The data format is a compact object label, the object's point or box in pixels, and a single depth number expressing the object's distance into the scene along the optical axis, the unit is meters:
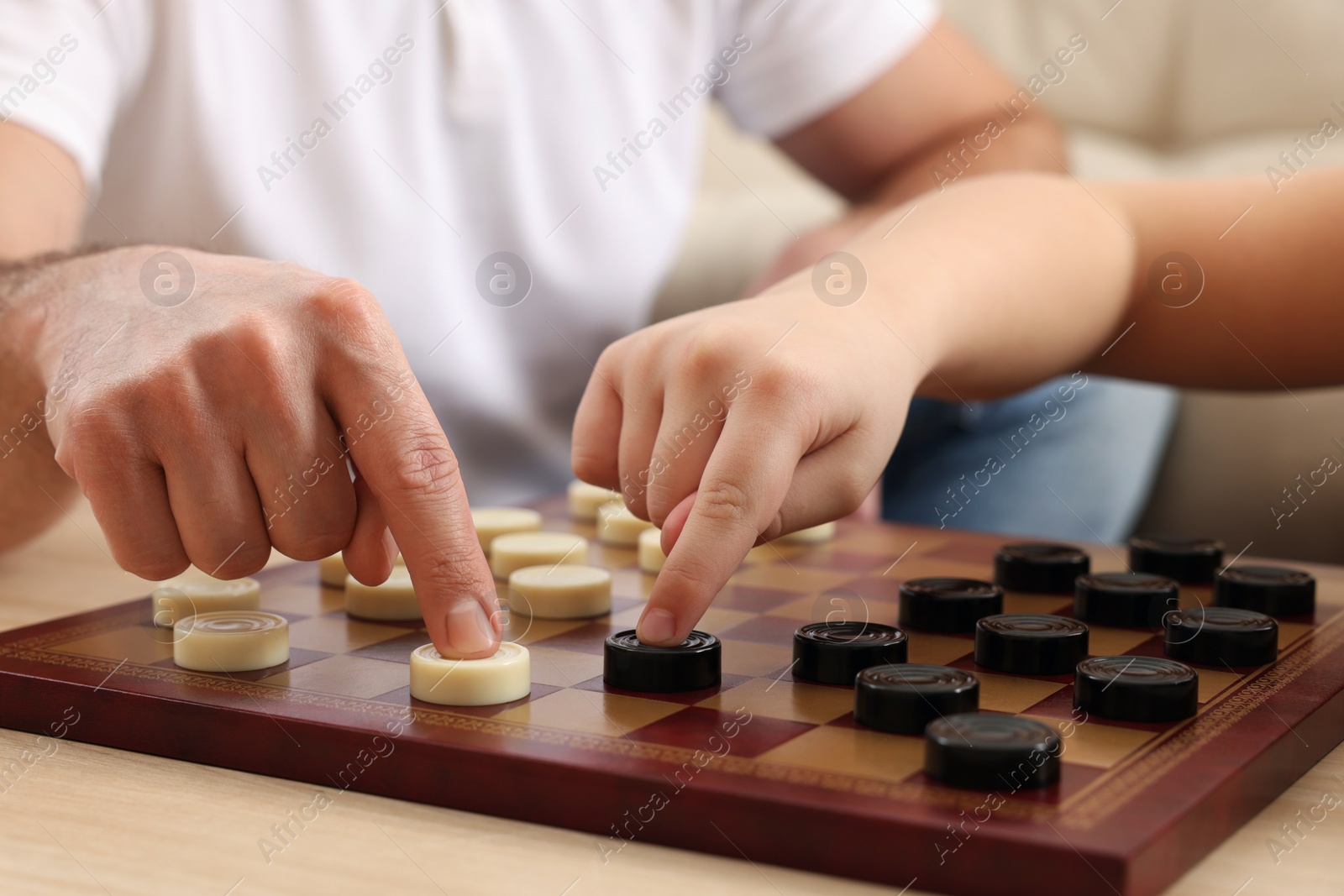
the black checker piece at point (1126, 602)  0.93
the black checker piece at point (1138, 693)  0.84
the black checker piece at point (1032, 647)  0.88
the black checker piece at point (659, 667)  0.87
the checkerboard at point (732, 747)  0.79
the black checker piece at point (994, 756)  0.80
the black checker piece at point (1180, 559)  1.00
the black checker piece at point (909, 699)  0.84
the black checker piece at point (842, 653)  0.88
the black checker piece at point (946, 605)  0.93
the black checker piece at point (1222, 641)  0.89
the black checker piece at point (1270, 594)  0.95
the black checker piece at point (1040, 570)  0.99
